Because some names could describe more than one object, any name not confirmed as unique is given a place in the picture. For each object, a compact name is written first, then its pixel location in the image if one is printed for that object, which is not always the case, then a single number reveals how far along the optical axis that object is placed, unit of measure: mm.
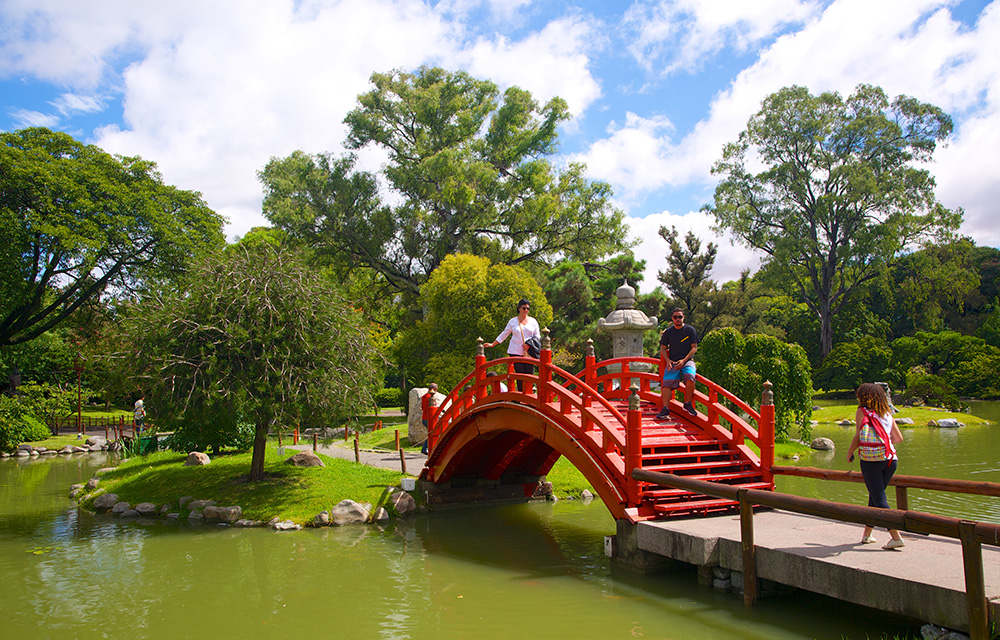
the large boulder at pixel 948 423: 27594
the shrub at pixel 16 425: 25969
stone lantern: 16453
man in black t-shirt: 10461
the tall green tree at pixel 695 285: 41844
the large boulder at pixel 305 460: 16266
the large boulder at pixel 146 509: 14117
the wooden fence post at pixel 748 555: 7504
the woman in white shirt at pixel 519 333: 12141
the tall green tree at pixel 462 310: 26094
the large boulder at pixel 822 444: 21831
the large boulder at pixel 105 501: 14781
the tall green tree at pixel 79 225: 21969
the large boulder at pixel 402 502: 13785
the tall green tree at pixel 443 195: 31516
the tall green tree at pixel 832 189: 39438
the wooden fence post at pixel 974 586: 5320
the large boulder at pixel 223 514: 13352
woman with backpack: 7039
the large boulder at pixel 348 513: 13117
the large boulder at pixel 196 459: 17094
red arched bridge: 9273
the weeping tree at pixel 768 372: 21578
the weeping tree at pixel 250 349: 12977
